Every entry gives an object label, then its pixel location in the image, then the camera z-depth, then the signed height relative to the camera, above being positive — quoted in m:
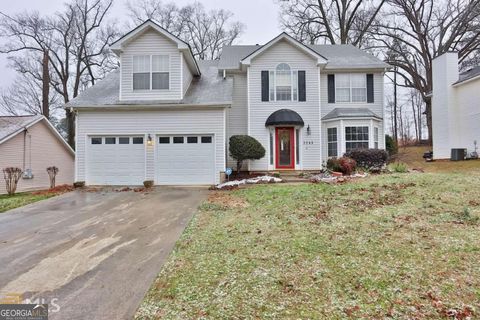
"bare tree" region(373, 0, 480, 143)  23.52 +11.65
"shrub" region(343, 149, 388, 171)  13.39 +0.33
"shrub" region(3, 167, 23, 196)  13.19 -0.36
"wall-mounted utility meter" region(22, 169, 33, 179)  16.23 -0.21
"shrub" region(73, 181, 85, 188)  12.12 -0.62
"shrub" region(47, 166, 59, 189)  15.78 -0.17
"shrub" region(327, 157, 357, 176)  12.59 +0.04
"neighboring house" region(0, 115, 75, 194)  15.61 +1.29
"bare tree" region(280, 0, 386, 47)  25.44 +13.43
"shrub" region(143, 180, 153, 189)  12.00 -0.65
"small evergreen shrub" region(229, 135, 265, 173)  12.92 +0.89
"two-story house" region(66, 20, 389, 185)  12.34 +2.77
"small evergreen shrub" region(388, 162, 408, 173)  13.15 -0.13
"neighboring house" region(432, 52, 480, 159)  16.08 +3.46
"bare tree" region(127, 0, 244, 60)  28.59 +15.12
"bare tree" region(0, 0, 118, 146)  24.42 +11.47
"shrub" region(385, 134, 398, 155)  17.11 +1.27
